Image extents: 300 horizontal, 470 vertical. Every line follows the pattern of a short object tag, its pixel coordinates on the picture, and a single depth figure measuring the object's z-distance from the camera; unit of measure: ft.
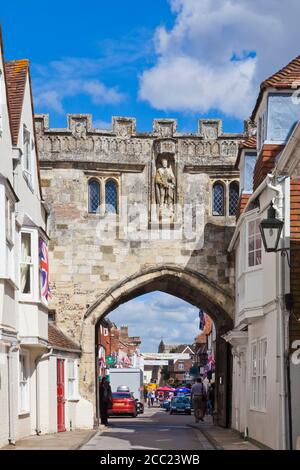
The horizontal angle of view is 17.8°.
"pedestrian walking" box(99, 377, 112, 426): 106.32
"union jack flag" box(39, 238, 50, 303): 76.69
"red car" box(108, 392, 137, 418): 136.46
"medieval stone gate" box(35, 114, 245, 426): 104.42
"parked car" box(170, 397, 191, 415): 167.84
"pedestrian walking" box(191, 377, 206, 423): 112.27
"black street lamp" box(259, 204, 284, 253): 49.47
